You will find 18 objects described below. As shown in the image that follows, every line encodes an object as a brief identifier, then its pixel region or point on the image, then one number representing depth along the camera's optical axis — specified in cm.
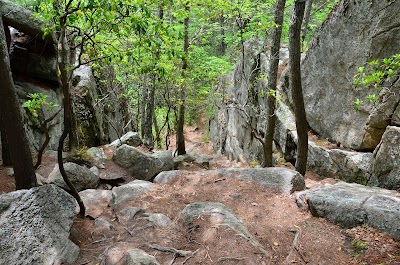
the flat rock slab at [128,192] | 750
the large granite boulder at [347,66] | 798
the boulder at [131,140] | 1526
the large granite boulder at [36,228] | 388
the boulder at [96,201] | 686
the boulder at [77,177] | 803
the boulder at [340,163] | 827
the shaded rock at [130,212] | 627
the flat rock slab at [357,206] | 496
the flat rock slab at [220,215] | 502
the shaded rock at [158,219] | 568
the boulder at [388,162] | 693
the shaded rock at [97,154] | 1137
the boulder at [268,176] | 749
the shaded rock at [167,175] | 952
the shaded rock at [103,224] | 560
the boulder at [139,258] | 394
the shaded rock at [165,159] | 1176
